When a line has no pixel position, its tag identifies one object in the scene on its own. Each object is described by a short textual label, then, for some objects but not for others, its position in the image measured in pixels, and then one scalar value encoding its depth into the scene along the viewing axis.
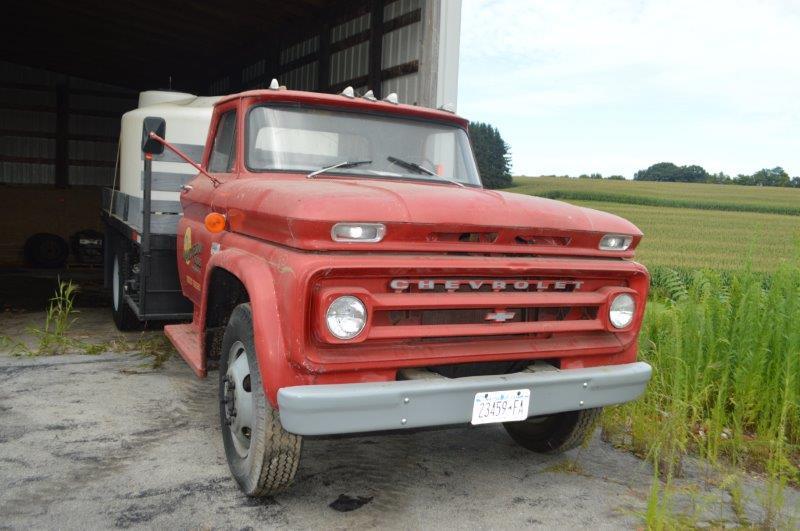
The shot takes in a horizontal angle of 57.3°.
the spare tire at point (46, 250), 15.05
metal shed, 9.08
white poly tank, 5.85
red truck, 2.88
